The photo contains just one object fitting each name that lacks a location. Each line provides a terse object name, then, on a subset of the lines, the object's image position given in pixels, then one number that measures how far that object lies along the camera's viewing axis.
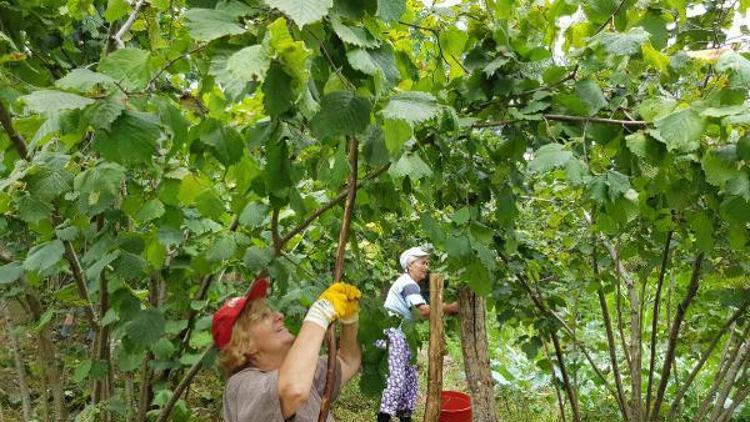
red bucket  5.34
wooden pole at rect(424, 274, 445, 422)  2.38
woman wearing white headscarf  5.00
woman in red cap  1.64
